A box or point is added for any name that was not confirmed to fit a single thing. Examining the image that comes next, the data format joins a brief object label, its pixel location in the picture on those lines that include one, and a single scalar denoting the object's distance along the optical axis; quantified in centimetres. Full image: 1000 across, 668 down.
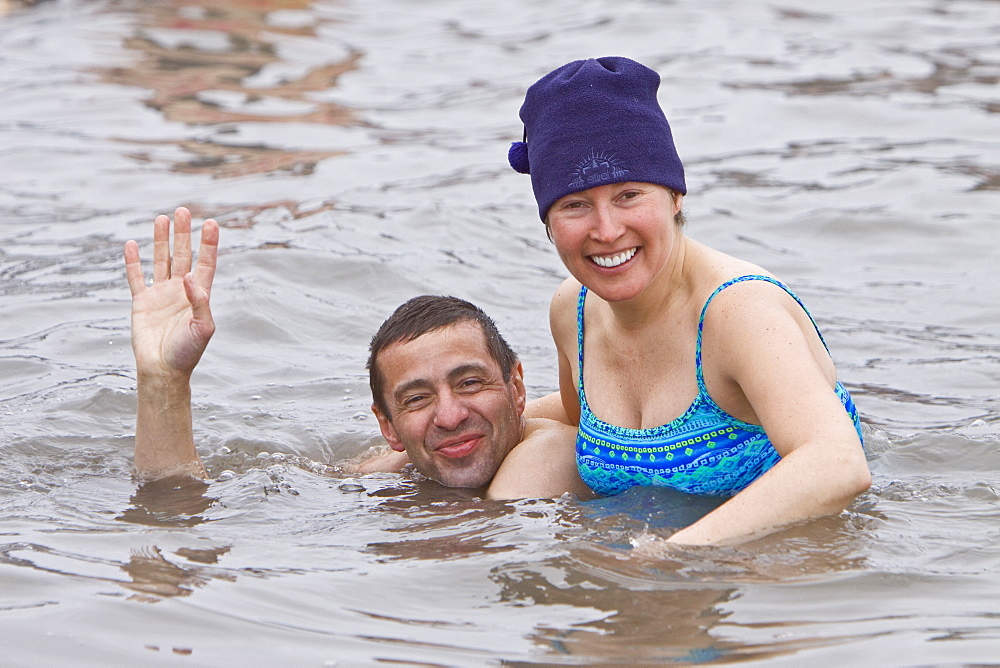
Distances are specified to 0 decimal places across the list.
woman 776
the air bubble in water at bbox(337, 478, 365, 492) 1120
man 1022
